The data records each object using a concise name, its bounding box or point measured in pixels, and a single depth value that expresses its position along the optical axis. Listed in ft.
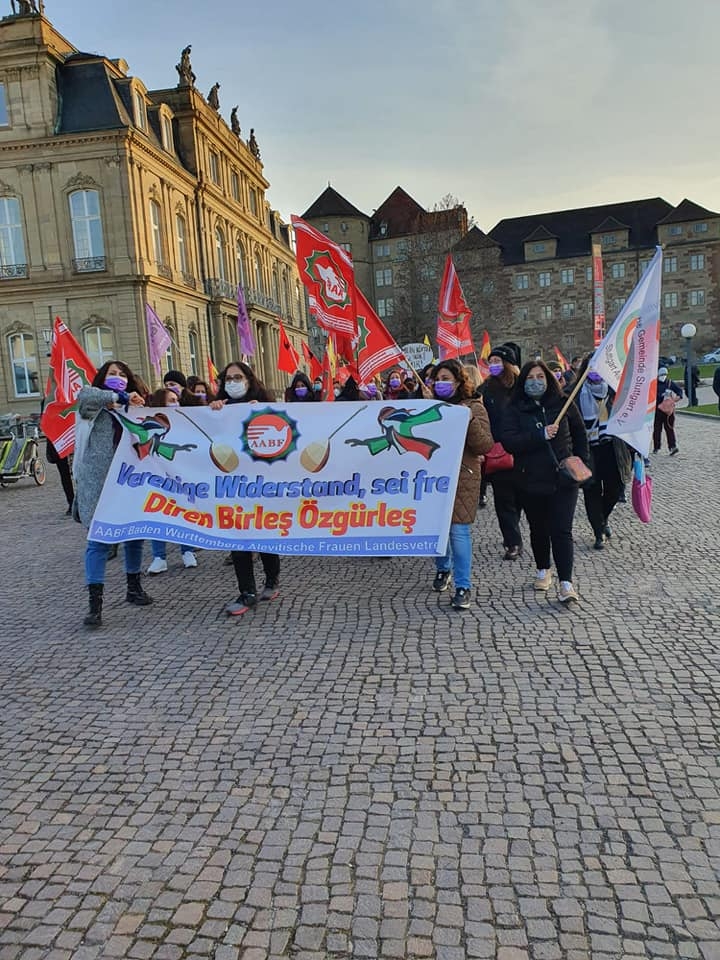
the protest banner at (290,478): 20.48
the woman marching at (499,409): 24.66
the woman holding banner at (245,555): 21.06
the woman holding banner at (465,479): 20.59
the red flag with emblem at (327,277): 29.09
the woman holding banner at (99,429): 21.49
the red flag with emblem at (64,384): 35.45
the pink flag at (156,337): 58.13
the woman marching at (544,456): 20.04
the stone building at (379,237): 295.07
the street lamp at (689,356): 82.79
